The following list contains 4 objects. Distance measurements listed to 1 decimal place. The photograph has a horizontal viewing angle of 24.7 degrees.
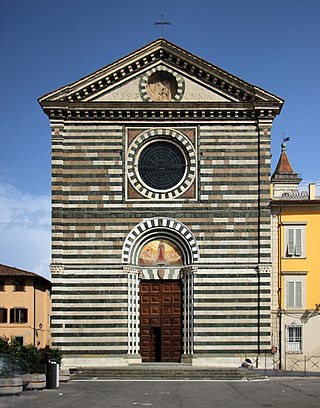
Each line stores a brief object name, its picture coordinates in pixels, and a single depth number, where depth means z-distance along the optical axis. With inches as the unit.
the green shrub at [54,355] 1170.0
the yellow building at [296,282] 1290.6
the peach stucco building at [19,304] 1530.5
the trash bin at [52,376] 995.3
